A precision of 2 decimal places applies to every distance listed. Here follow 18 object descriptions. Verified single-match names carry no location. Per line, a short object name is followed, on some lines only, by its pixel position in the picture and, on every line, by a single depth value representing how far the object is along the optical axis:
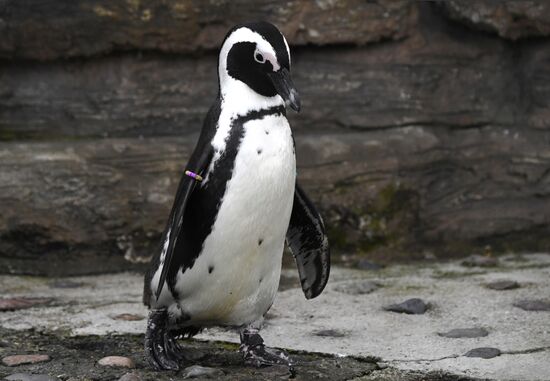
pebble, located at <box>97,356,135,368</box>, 5.96
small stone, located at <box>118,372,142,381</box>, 5.61
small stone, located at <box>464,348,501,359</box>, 6.10
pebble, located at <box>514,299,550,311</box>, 7.11
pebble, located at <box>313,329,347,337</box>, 6.72
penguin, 5.73
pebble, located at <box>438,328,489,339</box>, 6.57
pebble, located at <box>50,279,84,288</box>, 8.25
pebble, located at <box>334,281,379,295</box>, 7.78
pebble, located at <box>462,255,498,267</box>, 8.74
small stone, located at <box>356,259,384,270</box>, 8.71
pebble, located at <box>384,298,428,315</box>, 7.18
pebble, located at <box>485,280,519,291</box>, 7.71
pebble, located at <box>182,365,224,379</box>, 5.79
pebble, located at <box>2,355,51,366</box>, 5.98
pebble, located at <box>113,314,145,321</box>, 7.10
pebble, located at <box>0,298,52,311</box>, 7.35
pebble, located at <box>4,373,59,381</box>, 5.66
